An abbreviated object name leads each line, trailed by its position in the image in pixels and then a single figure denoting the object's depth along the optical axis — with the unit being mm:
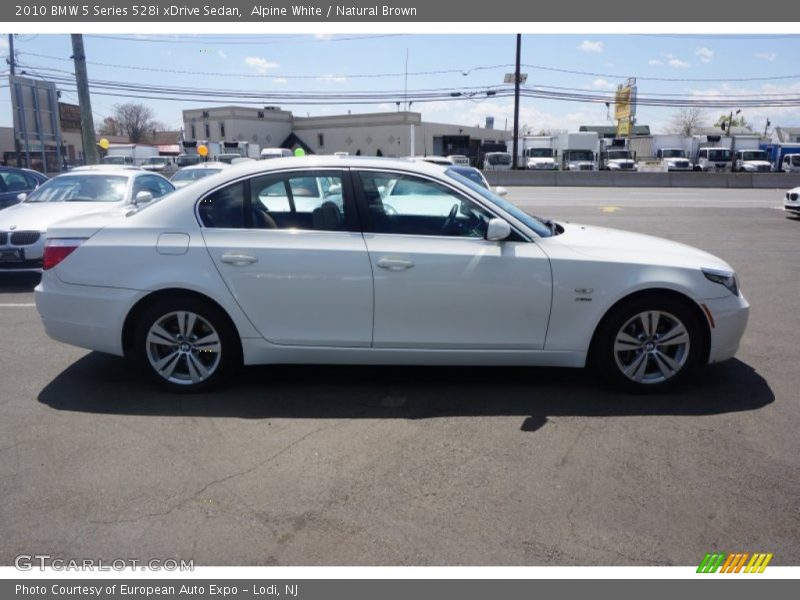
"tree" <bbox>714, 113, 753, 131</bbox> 102319
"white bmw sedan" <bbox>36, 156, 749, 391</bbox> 4527
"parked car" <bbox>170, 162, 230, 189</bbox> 15915
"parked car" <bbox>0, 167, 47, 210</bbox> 12094
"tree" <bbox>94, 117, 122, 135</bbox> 103125
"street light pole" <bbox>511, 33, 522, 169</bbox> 43228
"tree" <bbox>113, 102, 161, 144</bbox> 99688
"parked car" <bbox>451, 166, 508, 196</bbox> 13812
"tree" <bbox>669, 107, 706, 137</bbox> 104812
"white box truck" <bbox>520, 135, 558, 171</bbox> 45875
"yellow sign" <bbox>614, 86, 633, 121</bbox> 70312
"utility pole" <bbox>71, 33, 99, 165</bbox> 17531
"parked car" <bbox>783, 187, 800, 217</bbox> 17547
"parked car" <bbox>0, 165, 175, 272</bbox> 8641
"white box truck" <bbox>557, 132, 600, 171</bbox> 47688
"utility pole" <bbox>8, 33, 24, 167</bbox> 34453
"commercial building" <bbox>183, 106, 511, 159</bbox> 69438
